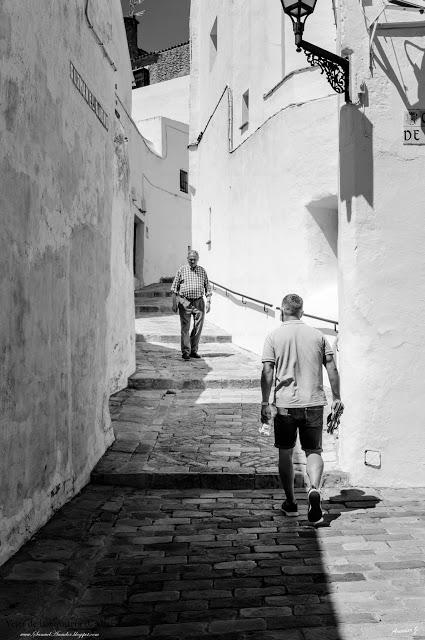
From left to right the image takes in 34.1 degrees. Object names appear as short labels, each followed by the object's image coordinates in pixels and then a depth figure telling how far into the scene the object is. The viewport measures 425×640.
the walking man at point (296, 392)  5.26
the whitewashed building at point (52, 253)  4.16
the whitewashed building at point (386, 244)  6.12
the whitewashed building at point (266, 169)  10.78
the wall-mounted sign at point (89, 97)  5.69
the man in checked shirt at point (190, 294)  11.52
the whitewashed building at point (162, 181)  23.67
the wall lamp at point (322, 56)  6.02
